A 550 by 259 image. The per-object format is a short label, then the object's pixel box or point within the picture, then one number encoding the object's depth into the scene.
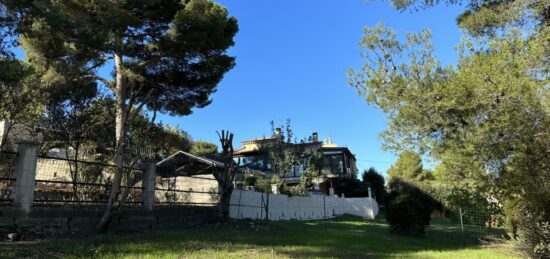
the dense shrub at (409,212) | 14.36
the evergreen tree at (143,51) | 12.38
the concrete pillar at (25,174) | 8.71
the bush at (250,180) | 24.60
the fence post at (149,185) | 12.46
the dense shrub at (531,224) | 8.33
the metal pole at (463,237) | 12.89
